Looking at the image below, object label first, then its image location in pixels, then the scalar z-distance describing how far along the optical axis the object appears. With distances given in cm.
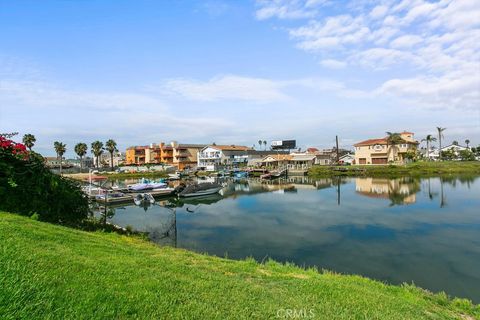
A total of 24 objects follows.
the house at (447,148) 10712
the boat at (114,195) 3363
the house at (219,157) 9625
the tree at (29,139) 7138
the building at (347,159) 9819
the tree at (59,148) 8456
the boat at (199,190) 3972
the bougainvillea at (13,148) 1109
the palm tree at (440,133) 9047
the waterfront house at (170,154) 10038
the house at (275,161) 9233
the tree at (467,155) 8969
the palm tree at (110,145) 8927
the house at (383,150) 8094
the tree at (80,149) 8912
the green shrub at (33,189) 1058
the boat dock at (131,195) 3233
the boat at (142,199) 3087
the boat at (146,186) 4172
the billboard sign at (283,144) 11606
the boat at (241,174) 7724
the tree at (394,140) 7875
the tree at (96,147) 8788
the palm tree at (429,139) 9188
